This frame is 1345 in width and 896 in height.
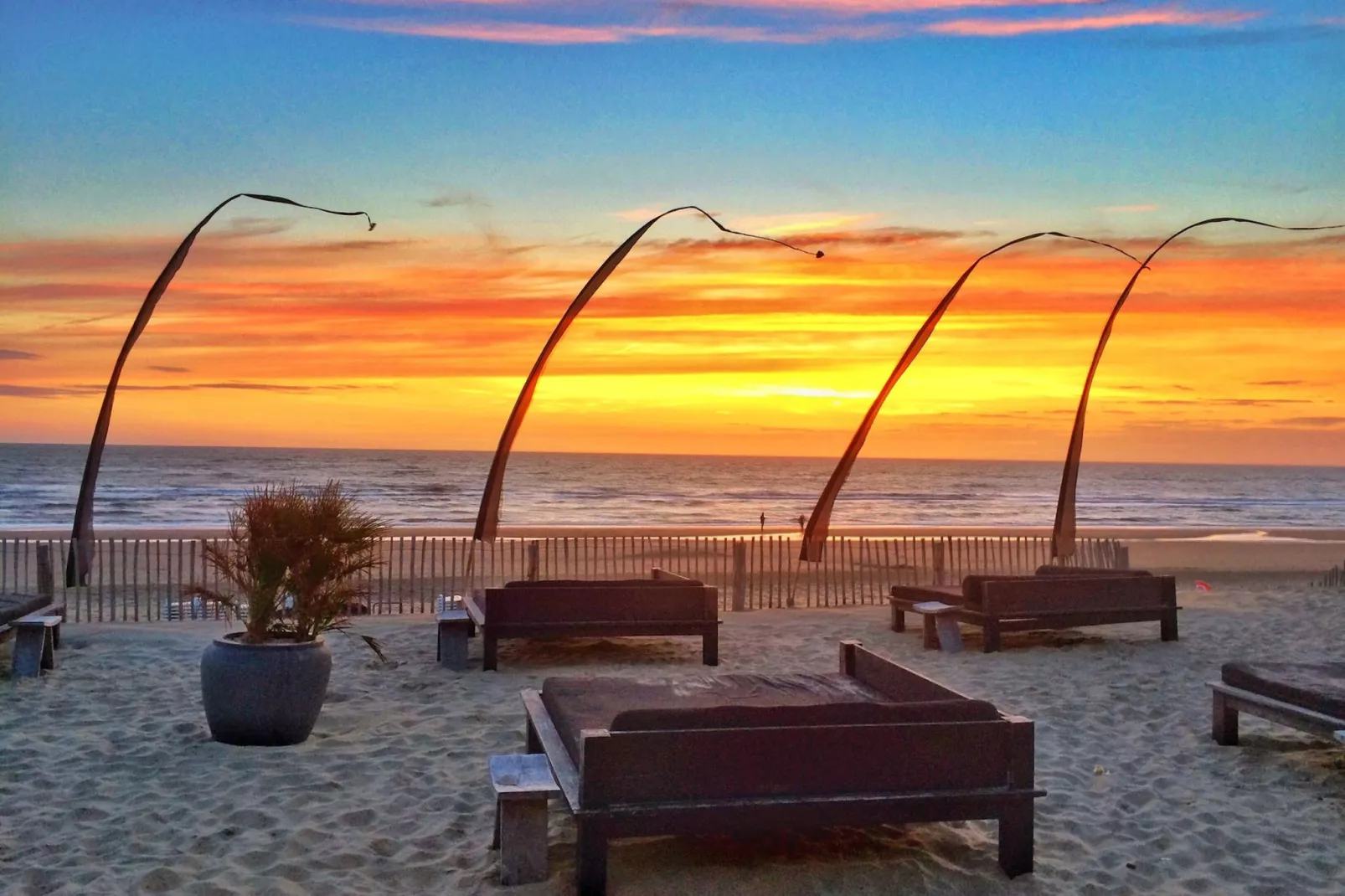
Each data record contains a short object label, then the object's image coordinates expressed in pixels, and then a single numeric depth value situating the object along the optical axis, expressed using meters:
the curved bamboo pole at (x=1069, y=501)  12.89
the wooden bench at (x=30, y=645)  8.28
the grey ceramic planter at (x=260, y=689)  6.25
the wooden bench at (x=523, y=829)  4.33
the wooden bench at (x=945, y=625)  10.24
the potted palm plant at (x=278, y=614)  6.27
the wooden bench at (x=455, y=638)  9.15
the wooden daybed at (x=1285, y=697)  5.69
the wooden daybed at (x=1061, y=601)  10.10
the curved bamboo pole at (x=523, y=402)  11.23
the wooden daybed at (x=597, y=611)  9.14
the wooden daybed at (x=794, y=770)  4.16
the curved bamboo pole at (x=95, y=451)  10.26
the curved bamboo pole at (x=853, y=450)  12.15
